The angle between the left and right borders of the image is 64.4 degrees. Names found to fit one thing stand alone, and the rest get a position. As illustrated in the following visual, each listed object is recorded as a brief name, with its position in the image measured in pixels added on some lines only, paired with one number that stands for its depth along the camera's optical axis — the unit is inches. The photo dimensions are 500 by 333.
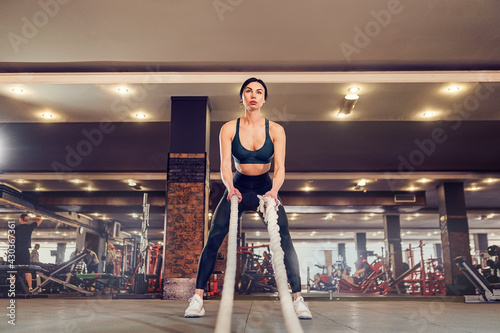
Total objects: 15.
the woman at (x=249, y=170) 90.0
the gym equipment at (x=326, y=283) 571.4
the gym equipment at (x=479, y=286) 243.1
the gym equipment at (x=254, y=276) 413.3
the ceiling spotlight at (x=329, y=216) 685.9
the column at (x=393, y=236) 657.0
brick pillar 227.1
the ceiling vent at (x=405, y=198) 526.6
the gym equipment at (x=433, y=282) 451.2
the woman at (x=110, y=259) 559.2
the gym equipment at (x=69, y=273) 324.2
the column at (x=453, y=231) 437.7
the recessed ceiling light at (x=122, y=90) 248.2
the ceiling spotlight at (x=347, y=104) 259.0
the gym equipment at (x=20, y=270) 266.7
